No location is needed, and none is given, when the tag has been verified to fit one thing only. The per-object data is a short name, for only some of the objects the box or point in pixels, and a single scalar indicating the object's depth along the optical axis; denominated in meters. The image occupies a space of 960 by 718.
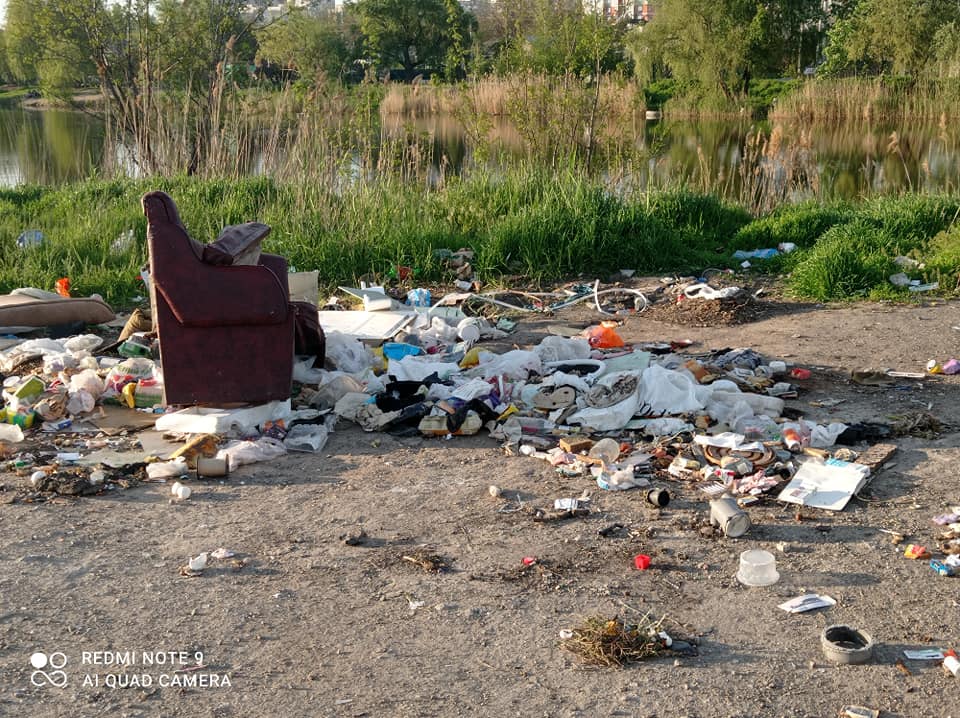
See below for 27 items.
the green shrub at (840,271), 7.43
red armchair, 4.69
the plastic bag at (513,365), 5.54
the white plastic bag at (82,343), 6.05
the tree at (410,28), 46.69
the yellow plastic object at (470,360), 5.86
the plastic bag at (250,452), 4.49
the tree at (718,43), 32.12
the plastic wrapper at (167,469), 4.36
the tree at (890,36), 30.19
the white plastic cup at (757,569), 3.38
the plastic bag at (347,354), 5.81
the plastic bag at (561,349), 5.92
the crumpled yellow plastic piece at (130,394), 5.28
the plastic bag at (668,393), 4.96
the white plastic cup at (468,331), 6.48
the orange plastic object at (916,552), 3.52
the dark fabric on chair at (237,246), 4.76
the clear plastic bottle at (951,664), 2.80
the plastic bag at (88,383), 5.25
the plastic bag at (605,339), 6.31
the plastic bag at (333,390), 5.30
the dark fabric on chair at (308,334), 5.49
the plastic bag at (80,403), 5.16
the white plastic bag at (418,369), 5.58
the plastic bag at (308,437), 4.75
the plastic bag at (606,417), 4.85
